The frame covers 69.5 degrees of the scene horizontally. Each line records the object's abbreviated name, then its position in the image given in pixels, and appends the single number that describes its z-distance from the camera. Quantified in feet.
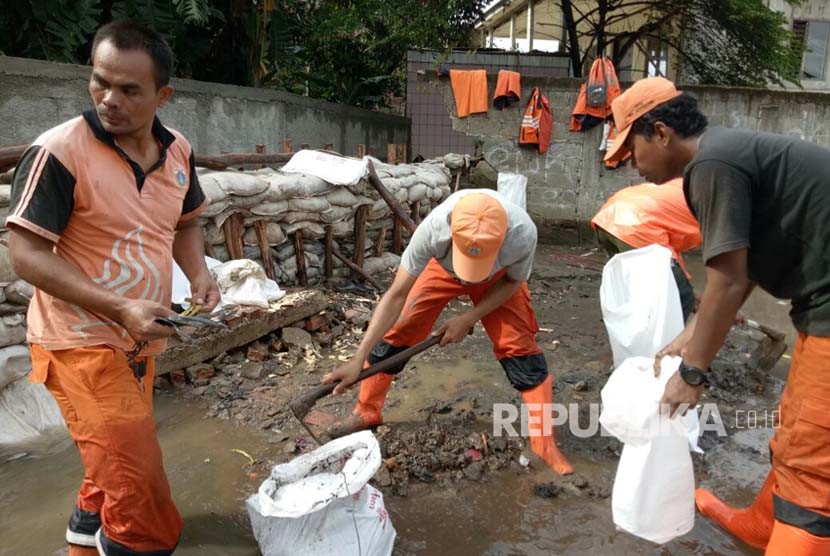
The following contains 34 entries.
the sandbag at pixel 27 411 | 9.42
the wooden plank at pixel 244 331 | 11.46
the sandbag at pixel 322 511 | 6.46
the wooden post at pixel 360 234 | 18.22
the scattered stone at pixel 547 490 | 8.91
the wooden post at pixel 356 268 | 17.66
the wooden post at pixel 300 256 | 16.43
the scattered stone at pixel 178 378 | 11.74
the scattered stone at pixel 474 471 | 9.23
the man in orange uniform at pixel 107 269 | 4.93
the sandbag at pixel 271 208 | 14.78
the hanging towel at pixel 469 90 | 28.07
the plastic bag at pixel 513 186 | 28.58
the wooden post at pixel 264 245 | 15.10
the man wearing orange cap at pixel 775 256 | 5.07
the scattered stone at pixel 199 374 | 11.84
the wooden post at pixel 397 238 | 20.53
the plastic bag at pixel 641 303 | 9.73
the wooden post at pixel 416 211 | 21.09
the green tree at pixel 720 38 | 34.42
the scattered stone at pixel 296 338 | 13.75
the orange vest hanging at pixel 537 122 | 27.94
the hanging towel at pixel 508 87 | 27.63
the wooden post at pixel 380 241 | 19.69
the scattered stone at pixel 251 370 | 12.33
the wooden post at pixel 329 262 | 17.34
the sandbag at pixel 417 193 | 20.51
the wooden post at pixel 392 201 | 18.08
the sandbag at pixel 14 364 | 9.41
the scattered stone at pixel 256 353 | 12.90
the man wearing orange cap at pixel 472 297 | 7.91
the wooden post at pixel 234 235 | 14.24
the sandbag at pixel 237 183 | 13.67
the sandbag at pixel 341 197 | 16.92
